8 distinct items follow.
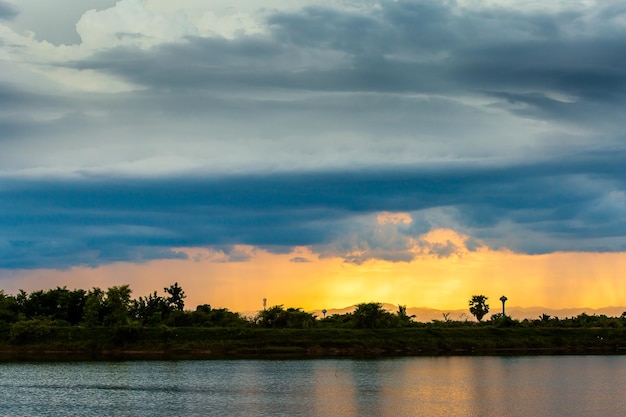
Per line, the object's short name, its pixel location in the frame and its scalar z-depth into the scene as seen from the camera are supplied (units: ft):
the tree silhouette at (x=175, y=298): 556.10
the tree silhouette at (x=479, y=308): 613.52
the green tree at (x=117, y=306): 460.96
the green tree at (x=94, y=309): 472.03
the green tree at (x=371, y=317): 474.08
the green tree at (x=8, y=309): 483.92
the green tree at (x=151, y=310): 496.64
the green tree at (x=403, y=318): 492.95
